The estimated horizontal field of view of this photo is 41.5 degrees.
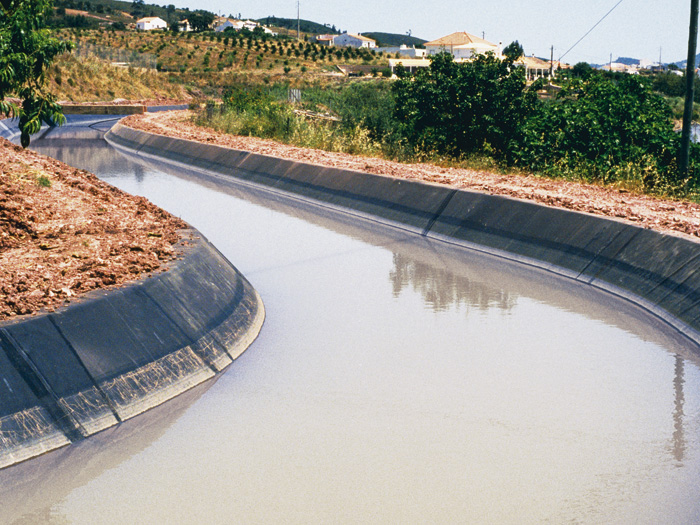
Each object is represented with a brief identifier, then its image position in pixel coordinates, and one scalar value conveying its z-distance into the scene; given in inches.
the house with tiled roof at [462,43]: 6274.6
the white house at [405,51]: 6889.8
